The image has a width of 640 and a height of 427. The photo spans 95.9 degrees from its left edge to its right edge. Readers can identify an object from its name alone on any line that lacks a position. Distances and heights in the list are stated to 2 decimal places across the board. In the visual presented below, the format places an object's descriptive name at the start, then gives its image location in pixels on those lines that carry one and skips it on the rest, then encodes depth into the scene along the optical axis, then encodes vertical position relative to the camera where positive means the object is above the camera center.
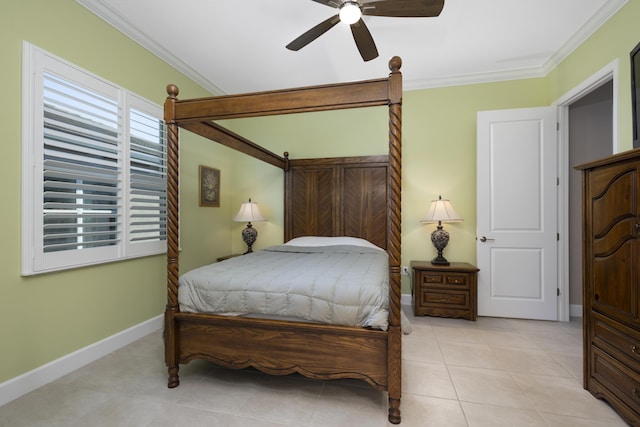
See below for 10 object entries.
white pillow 3.40 -0.33
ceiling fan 1.80 +1.32
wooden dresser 1.48 -0.37
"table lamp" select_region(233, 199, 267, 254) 3.81 -0.05
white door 3.11 +0.02
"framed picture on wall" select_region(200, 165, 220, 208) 3.59 +0.35
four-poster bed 1.57 -0.66
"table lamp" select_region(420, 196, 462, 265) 3.25 -0.05
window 1.88 +0.34
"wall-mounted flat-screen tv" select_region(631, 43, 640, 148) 1.92 +0.85
